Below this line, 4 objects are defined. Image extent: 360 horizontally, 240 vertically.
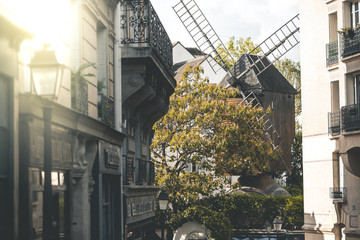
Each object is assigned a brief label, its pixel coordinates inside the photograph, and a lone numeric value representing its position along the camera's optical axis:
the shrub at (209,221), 37.62
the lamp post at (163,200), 23.60
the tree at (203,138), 36.41
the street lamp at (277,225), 34.62
